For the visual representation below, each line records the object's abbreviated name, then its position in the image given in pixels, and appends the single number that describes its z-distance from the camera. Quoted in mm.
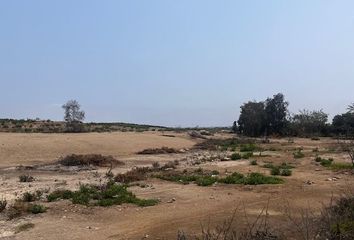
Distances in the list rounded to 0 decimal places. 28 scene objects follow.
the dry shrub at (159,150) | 35344
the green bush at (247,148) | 37994
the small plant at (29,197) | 15070
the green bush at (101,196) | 14727
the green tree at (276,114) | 68000
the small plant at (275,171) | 21606
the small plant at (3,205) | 13614
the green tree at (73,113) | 65938
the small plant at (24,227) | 11766
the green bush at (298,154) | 31762
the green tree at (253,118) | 67688
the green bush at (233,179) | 19038
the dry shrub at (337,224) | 6790
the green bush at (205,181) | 18703
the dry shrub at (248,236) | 6148
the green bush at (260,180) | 18828
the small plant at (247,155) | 30644
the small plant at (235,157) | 29900
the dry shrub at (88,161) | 26453
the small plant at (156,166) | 24881
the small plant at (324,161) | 26088
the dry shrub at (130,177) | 19711
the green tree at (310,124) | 71438
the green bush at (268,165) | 25059
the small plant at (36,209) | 13477
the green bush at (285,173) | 21469
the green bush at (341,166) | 23775
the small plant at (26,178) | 19972
